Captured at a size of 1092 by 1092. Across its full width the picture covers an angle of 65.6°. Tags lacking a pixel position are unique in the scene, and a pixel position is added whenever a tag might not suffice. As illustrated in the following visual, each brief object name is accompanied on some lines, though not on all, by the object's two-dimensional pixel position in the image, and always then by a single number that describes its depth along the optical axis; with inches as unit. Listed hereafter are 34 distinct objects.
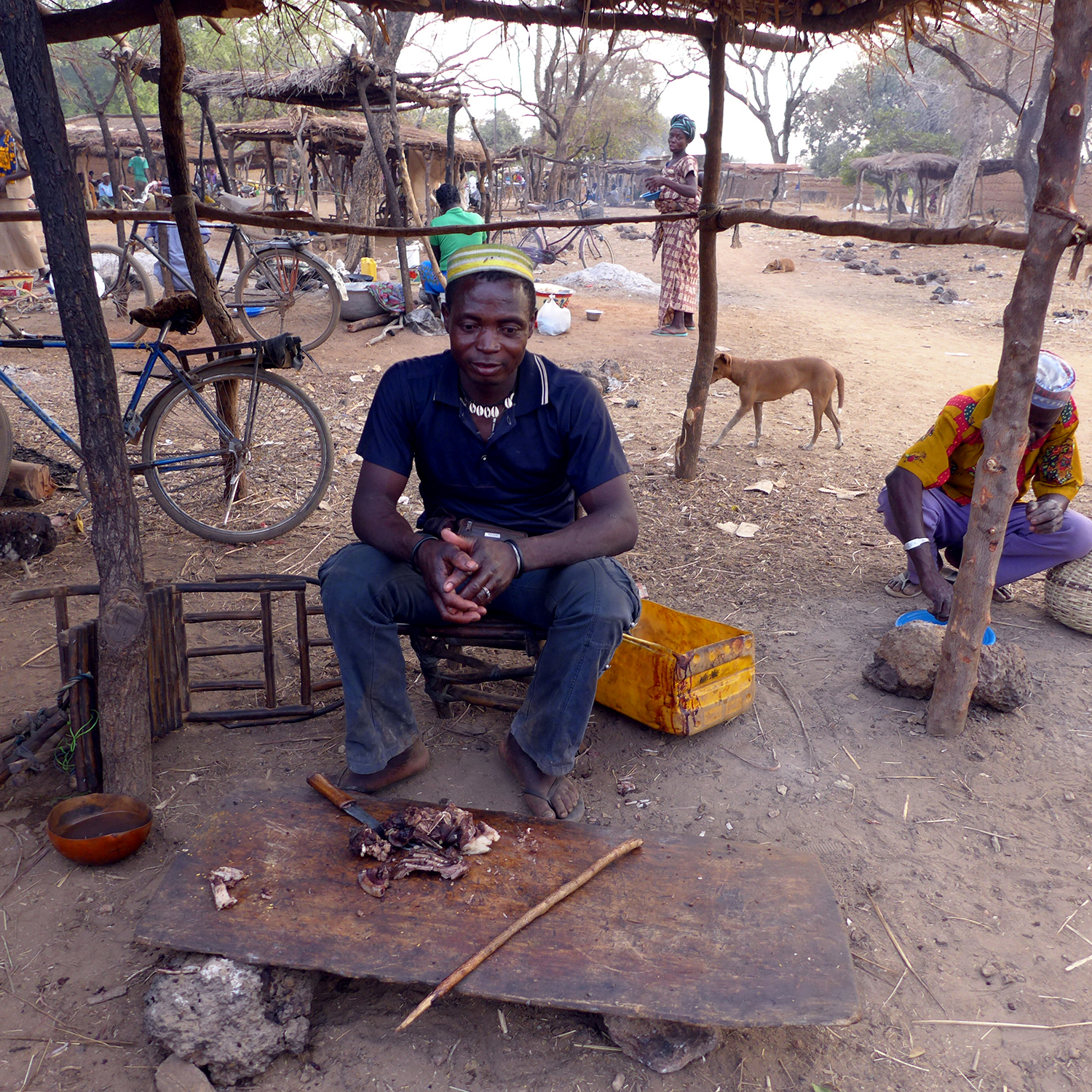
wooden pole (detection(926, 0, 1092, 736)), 97.6
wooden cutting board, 71.5
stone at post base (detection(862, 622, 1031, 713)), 119.2
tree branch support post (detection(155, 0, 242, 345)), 151.7
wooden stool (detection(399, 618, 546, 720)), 102.1
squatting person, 133.6
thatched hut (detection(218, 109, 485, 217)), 585.0
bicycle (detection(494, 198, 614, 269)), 631.8
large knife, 89.5
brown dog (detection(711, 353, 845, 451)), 240.1
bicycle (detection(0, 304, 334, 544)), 169.5
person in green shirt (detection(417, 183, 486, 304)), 308.8
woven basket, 141.1
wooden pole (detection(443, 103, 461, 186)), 459.8
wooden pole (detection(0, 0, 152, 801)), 87.0
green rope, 98.3
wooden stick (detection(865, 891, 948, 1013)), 81.4
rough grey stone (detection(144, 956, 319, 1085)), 70.6
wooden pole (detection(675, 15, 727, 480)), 168.4
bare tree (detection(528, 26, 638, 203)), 934.4
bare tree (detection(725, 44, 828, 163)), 1355.8
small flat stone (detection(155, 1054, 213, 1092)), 69.4
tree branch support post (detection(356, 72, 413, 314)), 368.5
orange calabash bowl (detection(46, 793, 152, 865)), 89.4
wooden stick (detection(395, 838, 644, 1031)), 70.2
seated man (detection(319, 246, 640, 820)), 94.3
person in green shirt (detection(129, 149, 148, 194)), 741.3
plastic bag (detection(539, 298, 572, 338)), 380.8
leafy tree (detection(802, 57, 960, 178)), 1336.1
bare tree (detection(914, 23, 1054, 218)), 733.0
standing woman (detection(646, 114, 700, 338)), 346.3
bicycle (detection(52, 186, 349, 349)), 338.6
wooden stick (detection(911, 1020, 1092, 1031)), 77.4
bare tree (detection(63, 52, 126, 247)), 582.1
